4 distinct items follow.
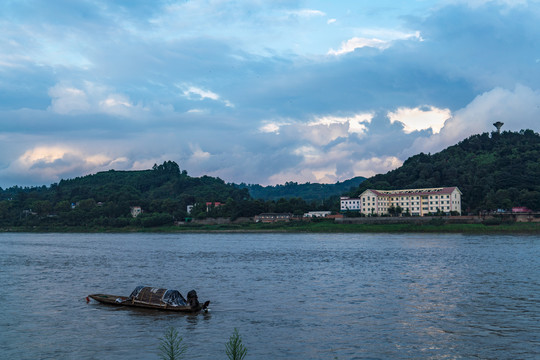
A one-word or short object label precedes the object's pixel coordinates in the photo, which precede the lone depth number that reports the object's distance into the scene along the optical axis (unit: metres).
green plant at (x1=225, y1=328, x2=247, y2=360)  15.22
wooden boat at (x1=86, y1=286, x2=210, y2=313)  31.73
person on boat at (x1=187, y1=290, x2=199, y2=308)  31.70
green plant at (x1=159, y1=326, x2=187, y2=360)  22.25
